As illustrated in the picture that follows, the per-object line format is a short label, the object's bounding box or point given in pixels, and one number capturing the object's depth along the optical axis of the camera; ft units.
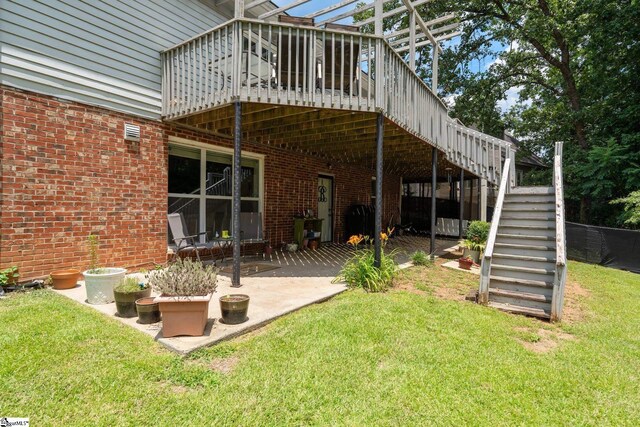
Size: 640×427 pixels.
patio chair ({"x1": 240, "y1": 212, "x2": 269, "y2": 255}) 22.21
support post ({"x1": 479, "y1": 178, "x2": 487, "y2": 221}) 39.44
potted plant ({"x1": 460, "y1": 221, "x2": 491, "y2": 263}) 24.56
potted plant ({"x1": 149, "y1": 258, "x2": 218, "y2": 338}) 9.81
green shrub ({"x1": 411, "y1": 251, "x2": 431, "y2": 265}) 23.18
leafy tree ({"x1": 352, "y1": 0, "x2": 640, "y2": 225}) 34.99
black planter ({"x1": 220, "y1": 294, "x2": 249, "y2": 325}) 10.89
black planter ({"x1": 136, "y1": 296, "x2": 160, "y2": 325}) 10.91
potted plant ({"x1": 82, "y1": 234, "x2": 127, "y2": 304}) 12.68
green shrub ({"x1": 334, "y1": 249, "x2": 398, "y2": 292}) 16.11
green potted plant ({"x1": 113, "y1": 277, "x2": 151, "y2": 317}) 11.41
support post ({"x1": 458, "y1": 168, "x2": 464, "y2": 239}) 34.73
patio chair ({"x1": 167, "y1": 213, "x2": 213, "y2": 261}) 17.60
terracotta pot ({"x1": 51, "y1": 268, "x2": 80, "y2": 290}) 14.30
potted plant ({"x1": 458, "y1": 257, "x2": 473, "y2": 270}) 23.16
